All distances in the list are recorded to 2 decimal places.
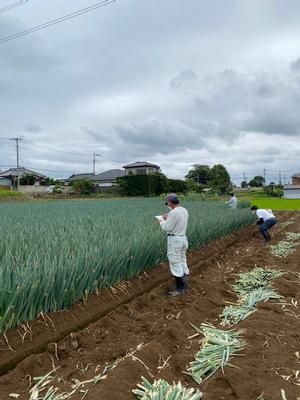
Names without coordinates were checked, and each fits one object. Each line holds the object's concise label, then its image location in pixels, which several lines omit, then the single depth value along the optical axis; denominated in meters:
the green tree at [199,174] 67.44
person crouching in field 11.91
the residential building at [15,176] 63.67
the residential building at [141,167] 72.12
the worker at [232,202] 17.37
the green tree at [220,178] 57.27
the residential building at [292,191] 58.72
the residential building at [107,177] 66.64
